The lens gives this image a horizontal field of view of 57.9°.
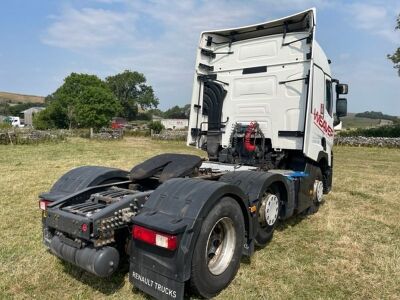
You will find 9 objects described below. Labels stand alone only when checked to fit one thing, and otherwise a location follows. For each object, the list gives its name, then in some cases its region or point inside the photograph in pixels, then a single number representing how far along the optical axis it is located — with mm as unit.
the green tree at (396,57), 31844
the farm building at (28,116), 105175
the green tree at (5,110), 116806
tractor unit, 3176
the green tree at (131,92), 98750
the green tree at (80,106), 59938
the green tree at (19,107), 120694
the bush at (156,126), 43969
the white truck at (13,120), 85094
